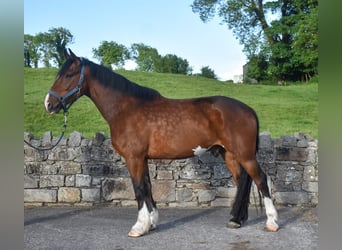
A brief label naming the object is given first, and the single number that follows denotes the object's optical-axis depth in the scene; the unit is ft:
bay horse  13.07
